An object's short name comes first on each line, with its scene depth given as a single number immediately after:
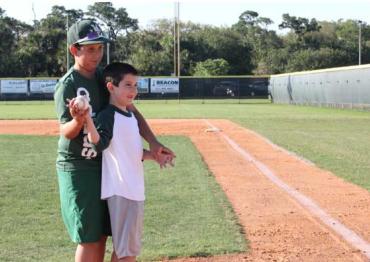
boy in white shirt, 6.07
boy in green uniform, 6.10
